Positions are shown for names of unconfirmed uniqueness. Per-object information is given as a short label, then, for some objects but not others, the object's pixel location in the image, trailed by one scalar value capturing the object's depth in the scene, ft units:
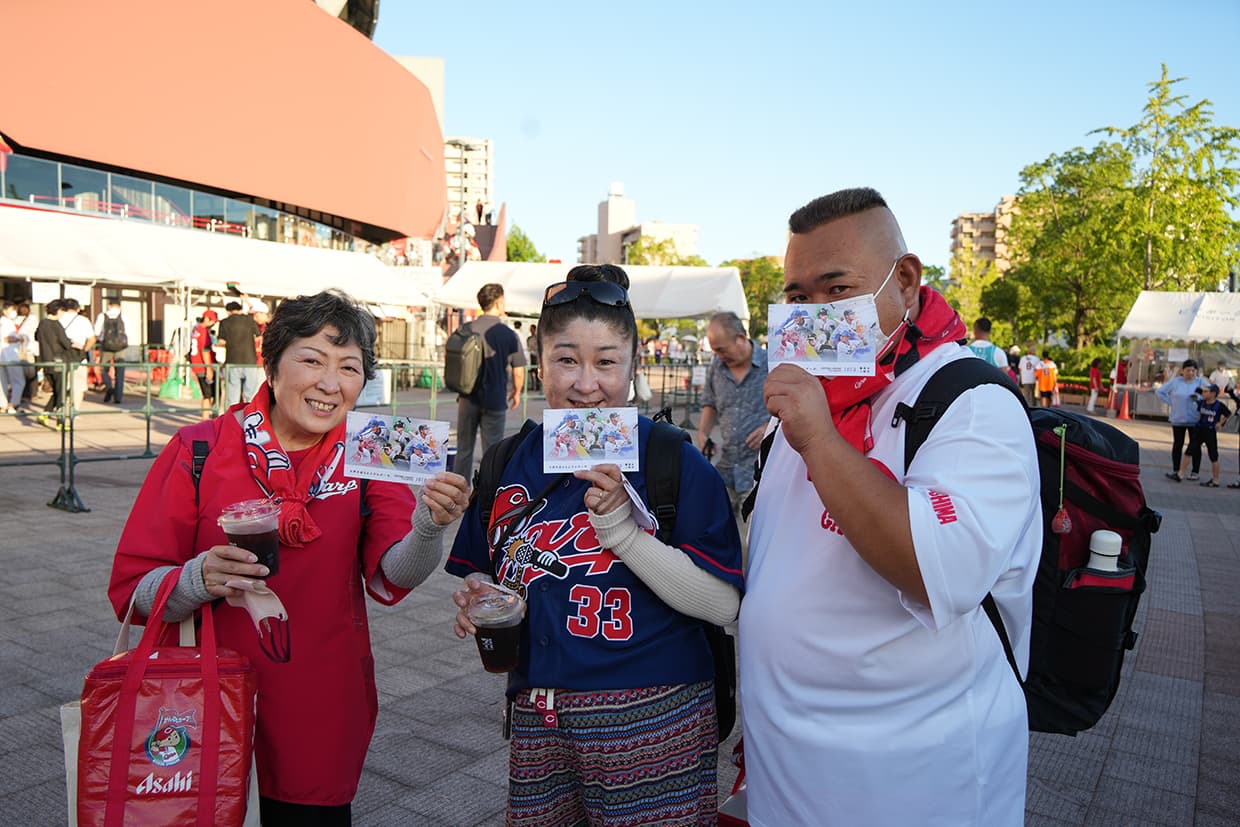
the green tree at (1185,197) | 98.63
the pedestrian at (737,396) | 23.81
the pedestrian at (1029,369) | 77.82
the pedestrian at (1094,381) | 88.58
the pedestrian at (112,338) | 61.82
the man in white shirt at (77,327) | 55.42
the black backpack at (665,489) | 6.49
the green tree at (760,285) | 284.41
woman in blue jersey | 6.28
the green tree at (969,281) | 194.39
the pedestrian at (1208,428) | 43.29
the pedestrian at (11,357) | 51.11
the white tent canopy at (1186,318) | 79.00
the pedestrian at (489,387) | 28.71
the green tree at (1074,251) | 114.59
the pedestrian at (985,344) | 35.06
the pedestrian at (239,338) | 43.68
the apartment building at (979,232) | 457.27
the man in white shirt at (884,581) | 4.74
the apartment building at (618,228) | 529.86
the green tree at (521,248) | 281.95
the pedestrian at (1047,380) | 79.66
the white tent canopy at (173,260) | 60.59
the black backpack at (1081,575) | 6.27
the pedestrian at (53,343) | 51.65
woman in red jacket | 6.97
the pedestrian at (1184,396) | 44.16
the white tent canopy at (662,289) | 54.39
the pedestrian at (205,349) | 50.31
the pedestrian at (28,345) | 57.43
